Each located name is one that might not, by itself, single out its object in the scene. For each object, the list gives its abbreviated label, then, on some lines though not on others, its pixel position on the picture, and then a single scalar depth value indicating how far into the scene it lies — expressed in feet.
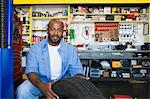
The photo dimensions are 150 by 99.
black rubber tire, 2.53
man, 3.85
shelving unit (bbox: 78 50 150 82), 10.03
